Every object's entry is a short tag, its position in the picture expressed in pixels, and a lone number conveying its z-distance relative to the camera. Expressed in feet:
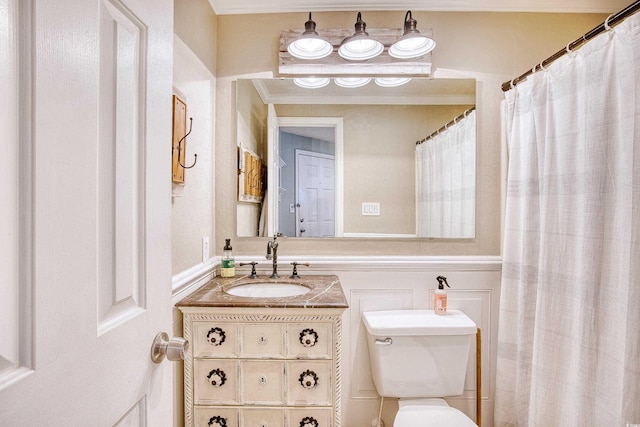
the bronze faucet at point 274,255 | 5.79
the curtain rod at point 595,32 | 3.54
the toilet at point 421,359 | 4.99
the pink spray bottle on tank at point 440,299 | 5.57
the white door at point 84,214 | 1.26
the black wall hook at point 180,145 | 4.45
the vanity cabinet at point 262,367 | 4.43
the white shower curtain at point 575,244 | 3.54
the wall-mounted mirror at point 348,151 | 6.11
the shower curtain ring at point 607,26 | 3.83
